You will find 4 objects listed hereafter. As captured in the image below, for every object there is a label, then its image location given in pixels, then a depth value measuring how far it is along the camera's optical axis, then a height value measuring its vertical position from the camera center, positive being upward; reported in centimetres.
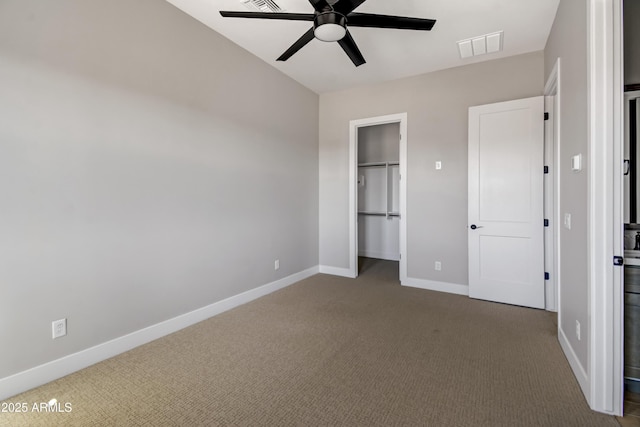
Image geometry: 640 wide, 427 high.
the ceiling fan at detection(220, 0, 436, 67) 194 +129
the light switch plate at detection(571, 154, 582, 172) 191 +28
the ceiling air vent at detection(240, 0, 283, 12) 254 +179
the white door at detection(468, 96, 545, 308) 326 +4
